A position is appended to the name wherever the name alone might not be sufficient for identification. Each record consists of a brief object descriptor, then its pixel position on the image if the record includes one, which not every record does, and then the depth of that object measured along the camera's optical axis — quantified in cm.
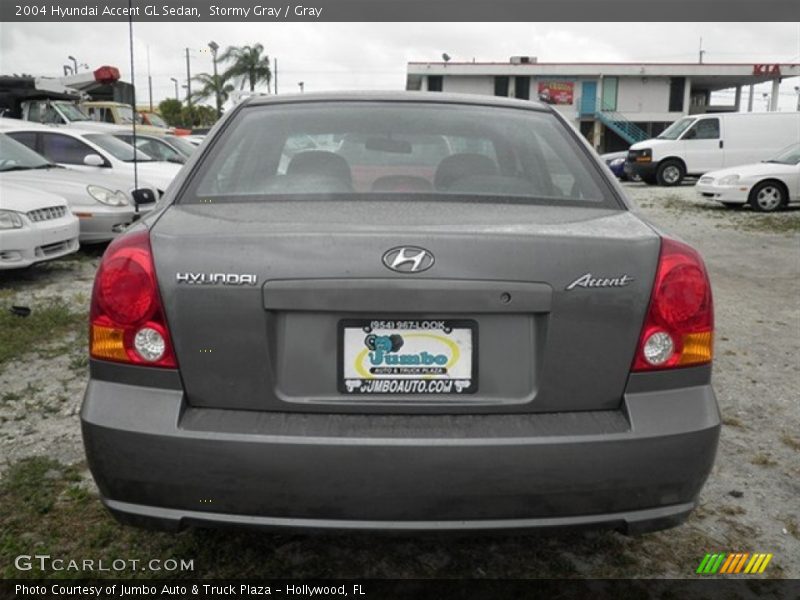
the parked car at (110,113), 2045
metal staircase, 4294
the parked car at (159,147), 1309
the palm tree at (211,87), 4669
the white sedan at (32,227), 662
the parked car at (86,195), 836
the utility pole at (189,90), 4706
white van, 2048
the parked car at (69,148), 1009
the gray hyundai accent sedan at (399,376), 193
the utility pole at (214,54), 4356
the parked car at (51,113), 1636
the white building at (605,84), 4312
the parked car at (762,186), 1451
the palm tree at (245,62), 4634
